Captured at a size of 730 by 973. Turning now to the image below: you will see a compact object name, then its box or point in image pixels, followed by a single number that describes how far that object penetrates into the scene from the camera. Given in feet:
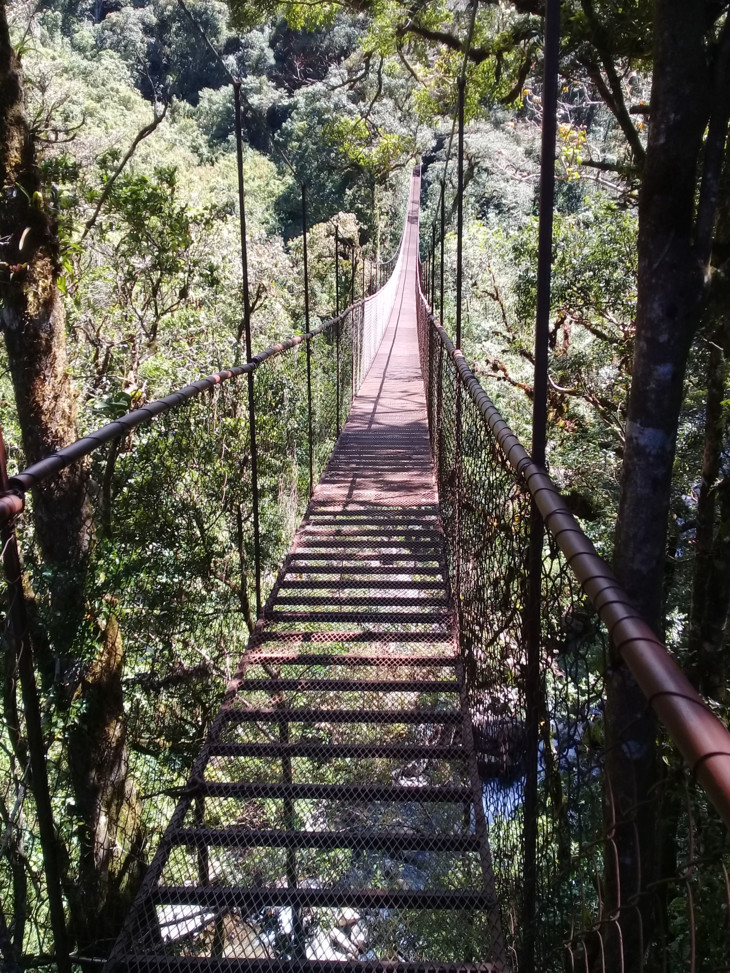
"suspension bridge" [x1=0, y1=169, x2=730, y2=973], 3.42
